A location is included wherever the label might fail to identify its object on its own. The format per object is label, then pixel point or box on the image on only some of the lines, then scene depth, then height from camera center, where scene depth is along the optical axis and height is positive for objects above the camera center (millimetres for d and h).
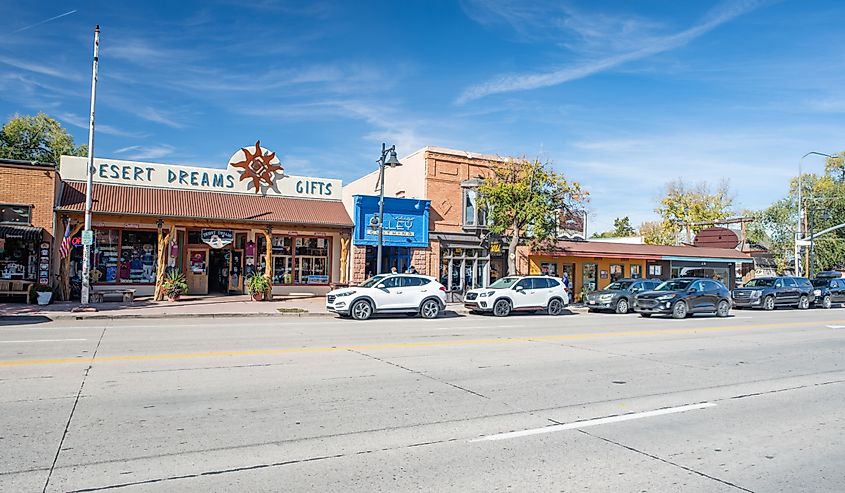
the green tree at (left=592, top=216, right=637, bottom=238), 89988 +7437
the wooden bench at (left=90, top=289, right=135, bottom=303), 23422 -889
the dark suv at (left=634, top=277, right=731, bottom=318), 24219 -727
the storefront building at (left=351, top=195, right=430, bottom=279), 29406 +2064
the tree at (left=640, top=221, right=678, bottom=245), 58969 +4464
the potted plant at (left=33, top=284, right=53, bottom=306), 21633 -807
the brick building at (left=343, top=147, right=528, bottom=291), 30953 +2725
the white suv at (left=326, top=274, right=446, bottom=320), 20719 -729
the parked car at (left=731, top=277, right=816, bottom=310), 30969 -571
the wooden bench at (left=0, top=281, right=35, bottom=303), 22062 -648
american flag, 23133 +920
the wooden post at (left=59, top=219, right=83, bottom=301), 23656 -314
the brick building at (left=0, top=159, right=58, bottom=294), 23234 +1985
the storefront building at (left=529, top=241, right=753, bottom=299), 33812 +1030
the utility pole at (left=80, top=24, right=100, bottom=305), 21812 +2472
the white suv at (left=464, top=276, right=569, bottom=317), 23838 -711
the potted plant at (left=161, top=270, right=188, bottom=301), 24969 -511
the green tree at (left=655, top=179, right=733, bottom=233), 58062 +6989
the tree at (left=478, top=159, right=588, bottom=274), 28297 +3615
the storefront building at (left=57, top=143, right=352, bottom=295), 25844 +2143
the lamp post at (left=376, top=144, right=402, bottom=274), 23953 +4489
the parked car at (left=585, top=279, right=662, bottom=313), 27219 -725
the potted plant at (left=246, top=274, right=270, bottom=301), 26359 -559
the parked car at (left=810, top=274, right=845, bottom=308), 33438 -458
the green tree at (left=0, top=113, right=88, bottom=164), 46719 +10075
